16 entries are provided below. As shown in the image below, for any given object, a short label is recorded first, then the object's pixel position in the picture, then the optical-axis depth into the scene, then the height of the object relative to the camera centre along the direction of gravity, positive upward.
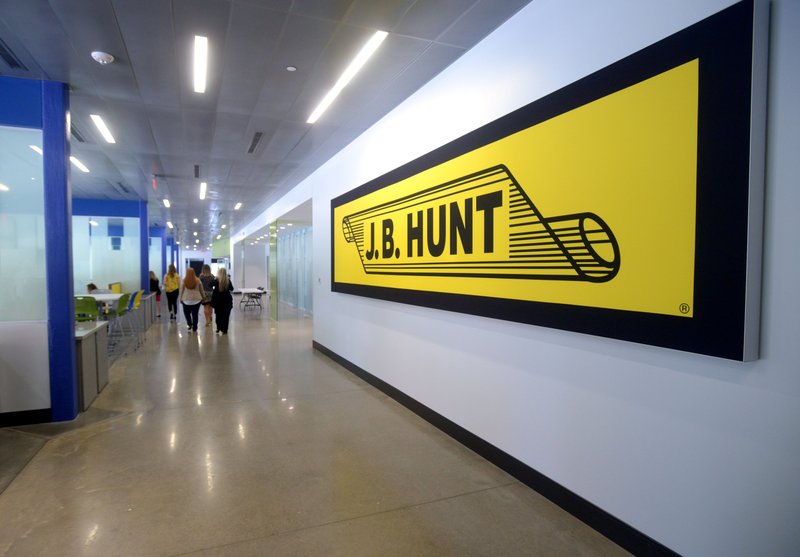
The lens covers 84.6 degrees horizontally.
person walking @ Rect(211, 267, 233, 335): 10.16 -0.83
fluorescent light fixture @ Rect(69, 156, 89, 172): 7.77 +1.81
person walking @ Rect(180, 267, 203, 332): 10.10 -0.75
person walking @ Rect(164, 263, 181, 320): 11.80 -0.57
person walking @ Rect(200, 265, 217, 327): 11.27 -0.60
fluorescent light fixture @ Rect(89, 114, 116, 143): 5.57 +1.82
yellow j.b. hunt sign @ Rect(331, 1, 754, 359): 1.93 +0.38
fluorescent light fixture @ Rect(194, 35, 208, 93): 3.78 +1.88
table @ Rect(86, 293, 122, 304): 8.69 -0.70
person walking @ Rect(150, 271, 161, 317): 12.98 -0.66
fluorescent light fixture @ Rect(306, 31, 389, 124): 3.77 +1.92
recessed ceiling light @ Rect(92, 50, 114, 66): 3.91 +1.86
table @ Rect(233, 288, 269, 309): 15.15 -1.02
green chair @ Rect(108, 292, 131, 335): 8.35 -0.89
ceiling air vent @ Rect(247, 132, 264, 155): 6.34 +1.85
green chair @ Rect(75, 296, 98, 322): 7.34 -0.73
